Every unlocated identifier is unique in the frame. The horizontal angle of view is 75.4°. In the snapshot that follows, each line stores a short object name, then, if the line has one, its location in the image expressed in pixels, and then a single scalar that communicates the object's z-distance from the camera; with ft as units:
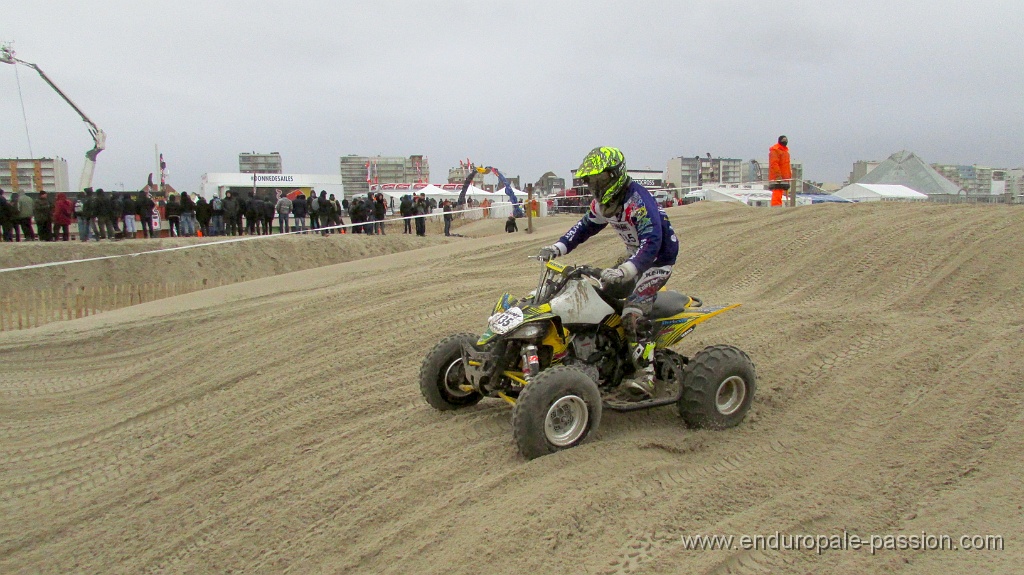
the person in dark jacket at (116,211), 60.64
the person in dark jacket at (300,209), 67.10
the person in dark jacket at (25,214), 57.52
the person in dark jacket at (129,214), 62.44
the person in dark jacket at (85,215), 58.90
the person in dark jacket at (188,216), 63.25
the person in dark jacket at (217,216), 65.30
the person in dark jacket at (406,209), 73.41
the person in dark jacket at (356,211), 71.77
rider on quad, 15.67
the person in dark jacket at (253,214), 66.08
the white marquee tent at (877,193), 72.59
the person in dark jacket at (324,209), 69.77
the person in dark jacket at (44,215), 57.11
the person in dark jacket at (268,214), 68.13
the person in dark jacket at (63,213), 57.31
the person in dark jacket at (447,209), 74.94
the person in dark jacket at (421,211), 70.18
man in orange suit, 47.57
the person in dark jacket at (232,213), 64.95
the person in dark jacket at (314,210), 69.56
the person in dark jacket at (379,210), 72.69
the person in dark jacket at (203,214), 62.95
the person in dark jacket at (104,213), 59.21
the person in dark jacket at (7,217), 55.88
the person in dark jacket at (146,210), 62.34
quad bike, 14.40
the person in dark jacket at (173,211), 62.85
